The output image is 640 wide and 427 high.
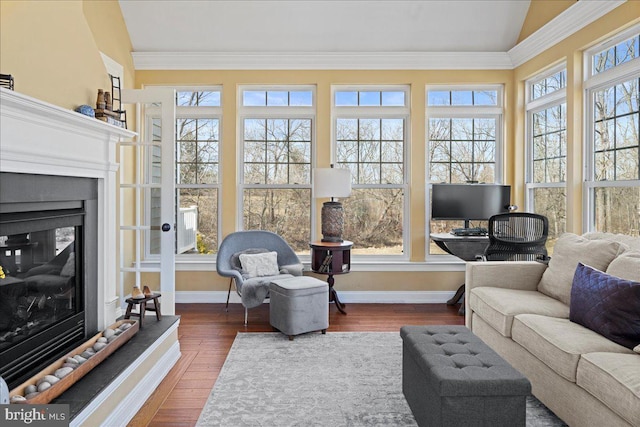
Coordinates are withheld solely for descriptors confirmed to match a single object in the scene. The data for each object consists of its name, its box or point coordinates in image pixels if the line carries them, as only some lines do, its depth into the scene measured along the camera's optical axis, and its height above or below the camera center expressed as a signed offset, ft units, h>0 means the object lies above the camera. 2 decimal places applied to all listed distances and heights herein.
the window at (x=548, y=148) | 13.82 +2.29
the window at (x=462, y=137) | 16.31 +2.99
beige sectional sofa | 6.10 -2.20
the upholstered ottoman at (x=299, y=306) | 11.79 -2.67
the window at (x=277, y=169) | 16.38 +1.71
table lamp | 14.37 +0.71
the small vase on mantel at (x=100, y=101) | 10.46 +2.77
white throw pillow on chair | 14.08 -1.76
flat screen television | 15.17 +0.48
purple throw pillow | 6.98 -1.63
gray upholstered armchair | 12.88 -1.74
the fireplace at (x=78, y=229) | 6.44 -0.32
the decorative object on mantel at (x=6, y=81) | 7.21 +2.28
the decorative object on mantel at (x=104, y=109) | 10.46 +2.59
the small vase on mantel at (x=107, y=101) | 10.61 +2.83
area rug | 7.59 -3.66
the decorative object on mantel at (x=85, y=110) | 9.53 +2.34
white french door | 11.22 +0.53
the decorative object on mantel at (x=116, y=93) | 11.79 +3.79
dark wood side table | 14.34 -1.55
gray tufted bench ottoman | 6.11 -2.59
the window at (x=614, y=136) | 10.96 +2.16
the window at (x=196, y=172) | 16.31 +1.57
